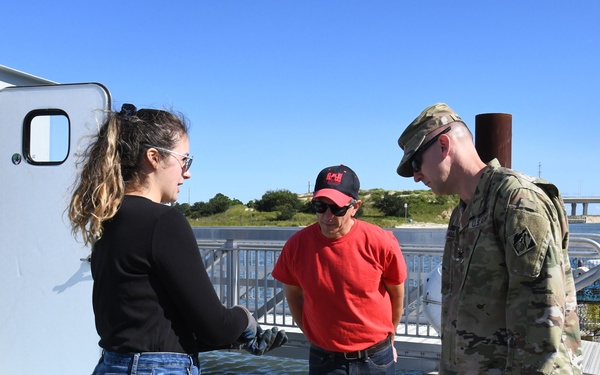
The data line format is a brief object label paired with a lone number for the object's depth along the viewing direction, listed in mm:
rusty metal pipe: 5465
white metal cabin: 4012
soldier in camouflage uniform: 1834
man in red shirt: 3287
